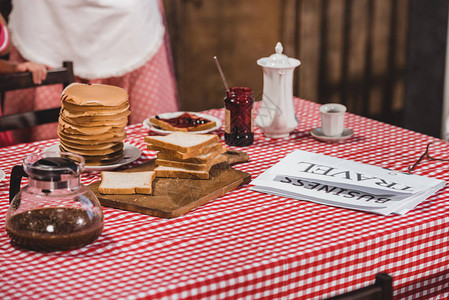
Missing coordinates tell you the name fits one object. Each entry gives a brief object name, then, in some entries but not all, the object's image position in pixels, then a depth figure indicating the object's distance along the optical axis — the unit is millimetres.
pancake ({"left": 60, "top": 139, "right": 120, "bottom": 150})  2255
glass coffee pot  1877
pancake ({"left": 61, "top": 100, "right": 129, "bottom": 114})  2214
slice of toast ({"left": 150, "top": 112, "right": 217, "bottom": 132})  2502
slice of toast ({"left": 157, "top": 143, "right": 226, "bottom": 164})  2187
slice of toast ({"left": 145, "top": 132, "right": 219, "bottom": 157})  2186
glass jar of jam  2410
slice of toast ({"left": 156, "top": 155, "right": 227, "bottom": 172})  2184
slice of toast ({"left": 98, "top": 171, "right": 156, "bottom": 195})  2100
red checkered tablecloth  1805
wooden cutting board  2043
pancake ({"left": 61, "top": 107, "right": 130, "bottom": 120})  2217
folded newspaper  2081
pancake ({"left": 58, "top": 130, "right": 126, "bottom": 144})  2245
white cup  2471
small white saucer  2464
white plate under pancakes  2258
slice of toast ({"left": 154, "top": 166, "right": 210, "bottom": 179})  2180
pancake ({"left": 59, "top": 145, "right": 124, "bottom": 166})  2269
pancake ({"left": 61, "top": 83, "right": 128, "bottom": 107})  2214
